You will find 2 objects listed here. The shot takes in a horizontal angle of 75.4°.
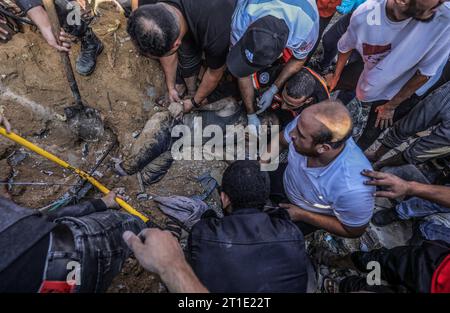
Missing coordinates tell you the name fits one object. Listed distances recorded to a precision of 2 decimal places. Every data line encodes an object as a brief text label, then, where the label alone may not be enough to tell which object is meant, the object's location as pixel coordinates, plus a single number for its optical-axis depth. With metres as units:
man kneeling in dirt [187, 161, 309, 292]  1.60
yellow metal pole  2.10
